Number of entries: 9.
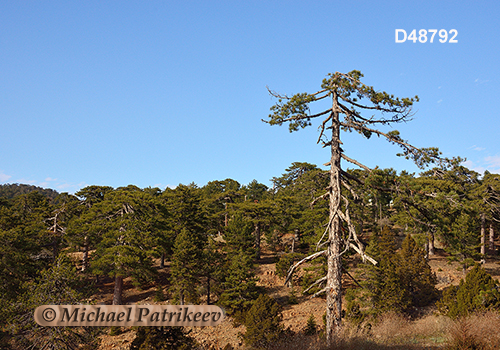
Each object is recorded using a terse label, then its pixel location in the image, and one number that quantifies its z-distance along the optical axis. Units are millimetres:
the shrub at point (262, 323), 21203
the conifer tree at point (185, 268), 32312
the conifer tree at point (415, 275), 29484
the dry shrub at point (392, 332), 11816
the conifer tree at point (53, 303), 11828
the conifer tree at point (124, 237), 30828
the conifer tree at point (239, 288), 30969
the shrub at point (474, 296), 15243
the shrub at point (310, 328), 23566
